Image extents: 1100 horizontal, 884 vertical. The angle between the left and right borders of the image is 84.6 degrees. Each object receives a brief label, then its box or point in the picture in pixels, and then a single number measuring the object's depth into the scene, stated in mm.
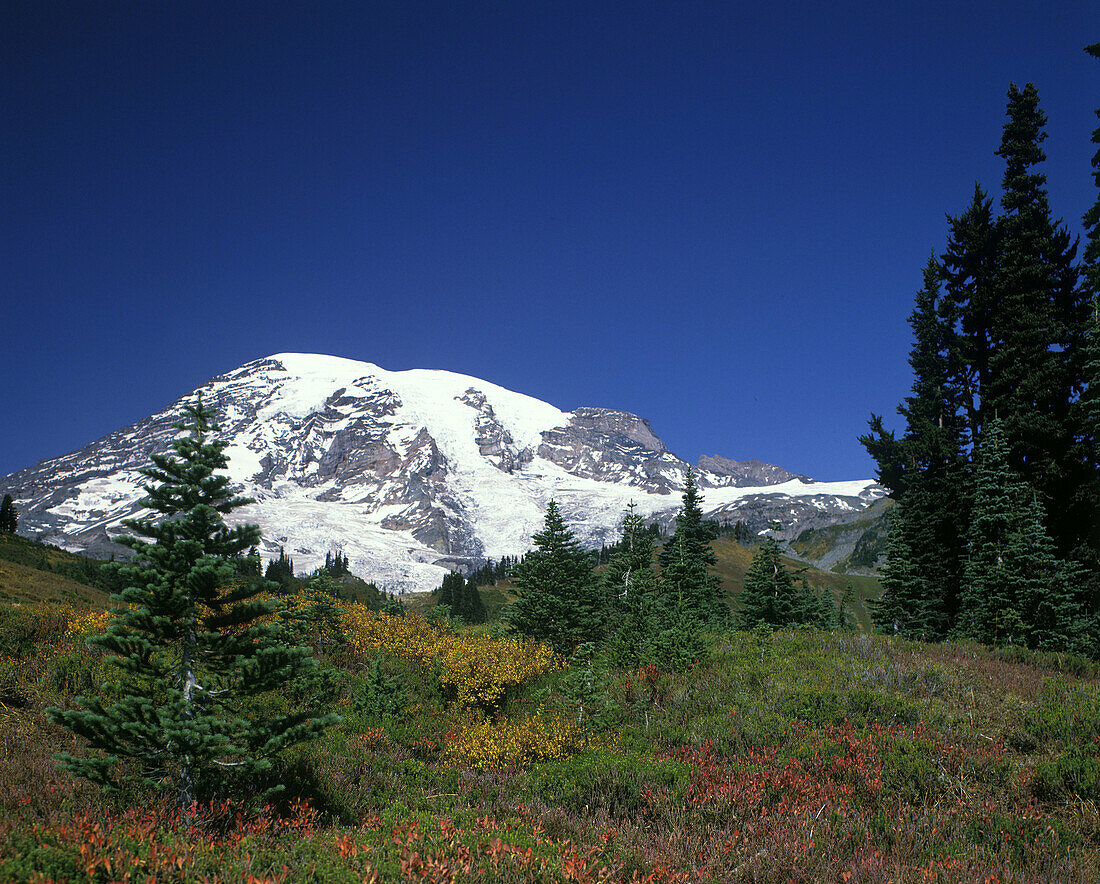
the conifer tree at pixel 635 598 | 17953
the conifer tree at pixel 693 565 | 32750
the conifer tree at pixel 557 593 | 26828
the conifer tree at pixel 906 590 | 28469
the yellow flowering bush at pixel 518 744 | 11789
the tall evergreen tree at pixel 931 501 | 28844
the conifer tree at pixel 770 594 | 32562
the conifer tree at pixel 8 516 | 75438
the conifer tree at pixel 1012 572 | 20484
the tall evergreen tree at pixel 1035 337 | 23969
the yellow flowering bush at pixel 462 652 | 17750
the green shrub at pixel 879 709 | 11711
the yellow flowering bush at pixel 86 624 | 13969
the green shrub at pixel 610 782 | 8961
